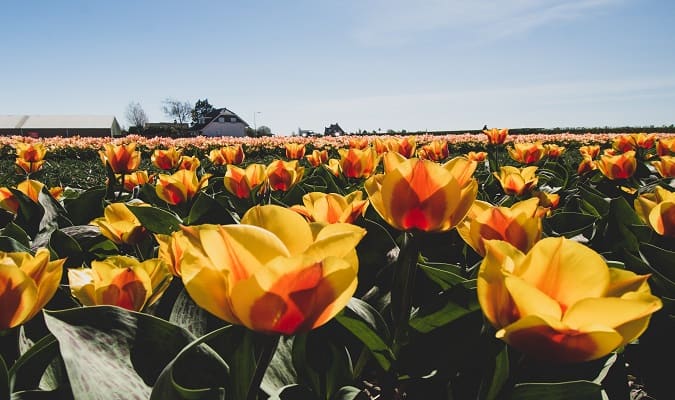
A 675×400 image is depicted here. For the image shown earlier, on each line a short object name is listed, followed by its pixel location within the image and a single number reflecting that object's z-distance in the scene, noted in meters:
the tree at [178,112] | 107.03
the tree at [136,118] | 104.94
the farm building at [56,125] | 84.75
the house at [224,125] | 85.62
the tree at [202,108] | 121.22
